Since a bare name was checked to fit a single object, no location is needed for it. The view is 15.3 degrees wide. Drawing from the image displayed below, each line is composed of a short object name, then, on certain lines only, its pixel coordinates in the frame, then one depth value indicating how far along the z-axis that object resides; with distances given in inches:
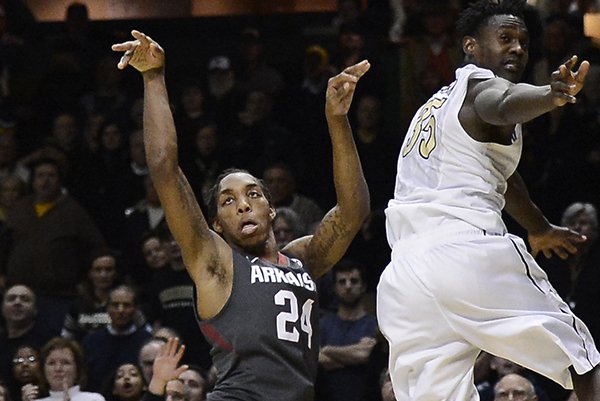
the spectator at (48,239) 663.2
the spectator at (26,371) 567.3
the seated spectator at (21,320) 611.9
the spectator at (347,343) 554.8
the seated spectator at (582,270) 558.7
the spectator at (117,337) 590.3
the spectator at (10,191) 690.1
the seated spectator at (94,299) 621.5
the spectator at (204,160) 692.9
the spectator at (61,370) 551.5
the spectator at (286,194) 650.3
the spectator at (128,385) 546.2
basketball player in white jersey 336.2
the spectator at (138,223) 668.0
